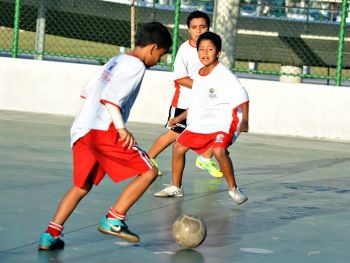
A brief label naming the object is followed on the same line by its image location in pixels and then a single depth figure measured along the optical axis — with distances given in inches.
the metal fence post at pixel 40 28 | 746.8
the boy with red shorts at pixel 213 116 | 375.9
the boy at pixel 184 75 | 424.2
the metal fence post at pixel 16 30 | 684.1
